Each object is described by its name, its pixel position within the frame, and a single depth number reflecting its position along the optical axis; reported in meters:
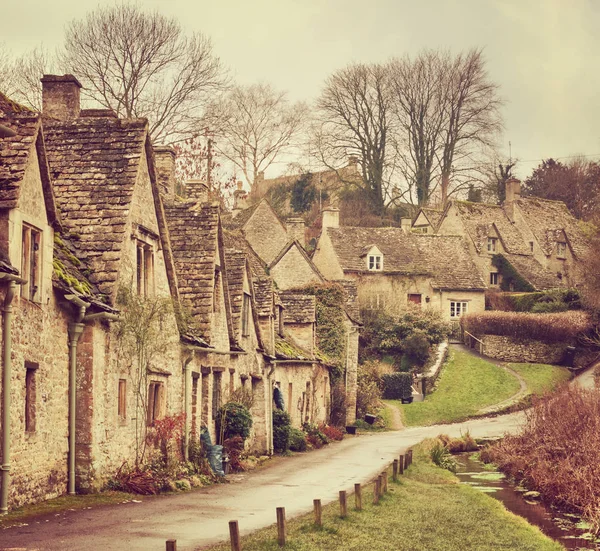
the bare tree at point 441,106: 86.12
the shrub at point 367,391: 55.44
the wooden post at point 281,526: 15.34
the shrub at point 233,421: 29.91
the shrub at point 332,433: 45.61
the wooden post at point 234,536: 13.59
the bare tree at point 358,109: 86.00
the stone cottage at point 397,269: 73.69
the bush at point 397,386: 59.81
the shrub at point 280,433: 36.50
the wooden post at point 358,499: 20.24
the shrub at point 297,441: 37.71
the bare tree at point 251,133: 72.29
